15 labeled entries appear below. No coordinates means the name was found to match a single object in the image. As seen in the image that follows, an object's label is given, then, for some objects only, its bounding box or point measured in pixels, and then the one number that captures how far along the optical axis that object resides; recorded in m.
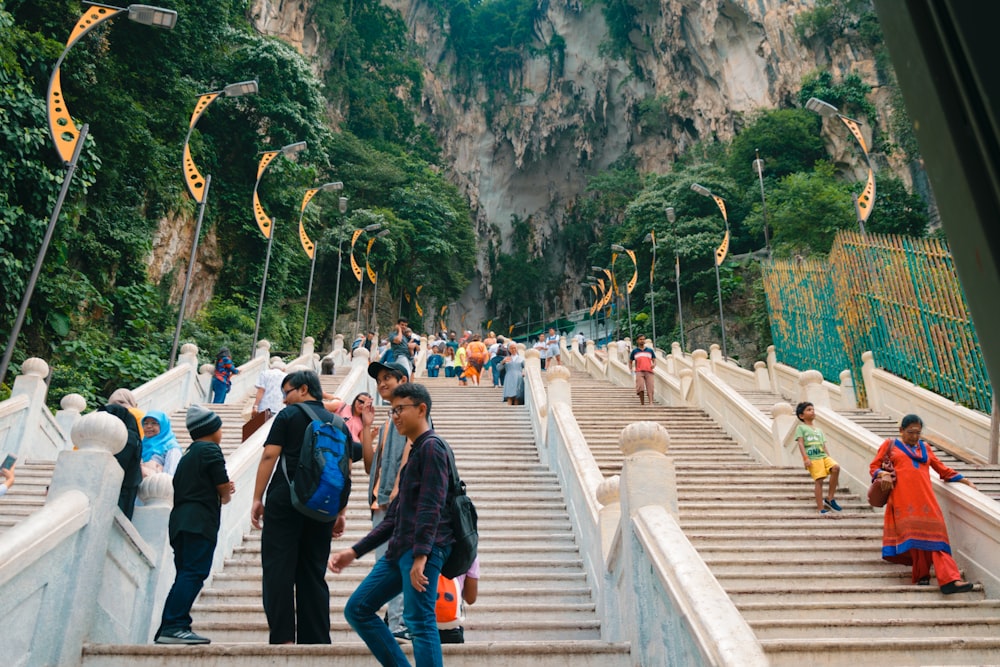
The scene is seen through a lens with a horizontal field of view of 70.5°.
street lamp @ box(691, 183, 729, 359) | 22.13
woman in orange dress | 5.44
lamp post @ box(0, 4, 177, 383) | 8.80
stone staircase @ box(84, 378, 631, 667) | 3.72
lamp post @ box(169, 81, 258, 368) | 13.05
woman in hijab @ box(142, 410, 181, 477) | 5.71
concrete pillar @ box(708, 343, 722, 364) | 18.77
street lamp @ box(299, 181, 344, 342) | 19.16
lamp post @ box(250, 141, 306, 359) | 16.02
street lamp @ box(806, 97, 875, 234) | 15.04
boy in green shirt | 7.10
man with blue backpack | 3.72
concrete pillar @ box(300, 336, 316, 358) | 17.95
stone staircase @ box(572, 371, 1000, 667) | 4.24
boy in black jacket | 3.98
